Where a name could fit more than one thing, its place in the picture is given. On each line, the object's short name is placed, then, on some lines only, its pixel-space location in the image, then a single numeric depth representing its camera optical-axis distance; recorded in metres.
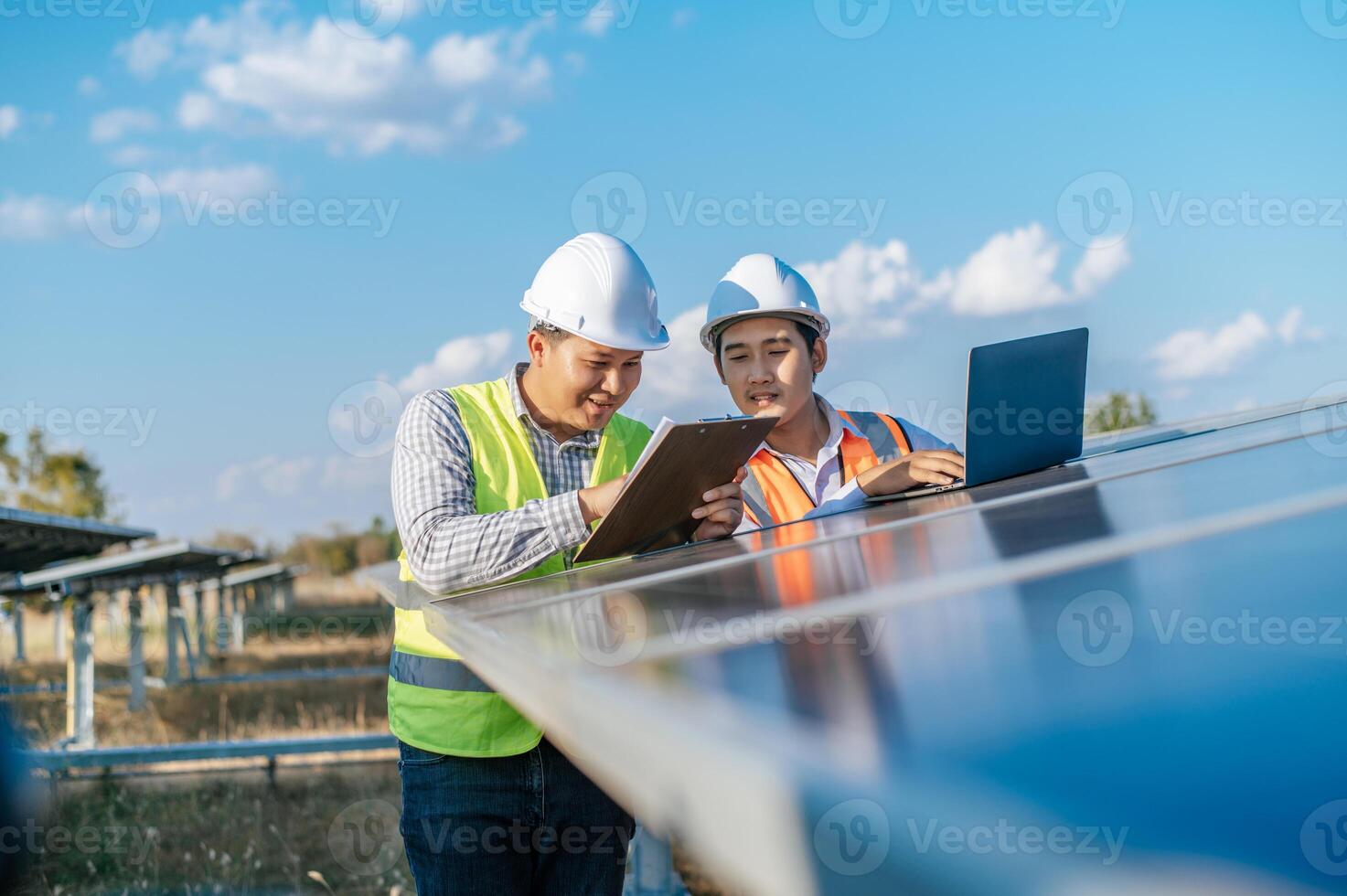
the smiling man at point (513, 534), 2.80
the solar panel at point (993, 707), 0.63
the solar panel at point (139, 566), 12.73
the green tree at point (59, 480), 39.28
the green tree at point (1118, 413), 36.97
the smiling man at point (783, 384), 3.92
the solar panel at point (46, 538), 10.41
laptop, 3.03
